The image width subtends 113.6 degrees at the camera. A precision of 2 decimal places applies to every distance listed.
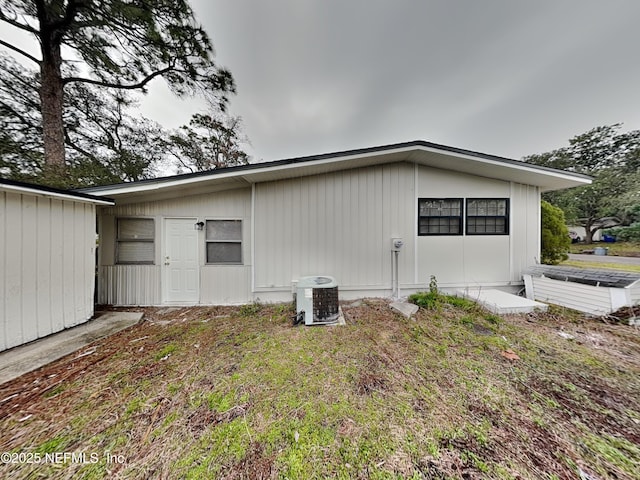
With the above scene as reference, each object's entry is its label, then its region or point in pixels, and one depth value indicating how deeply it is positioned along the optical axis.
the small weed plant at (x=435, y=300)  4.30
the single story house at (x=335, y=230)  4.57
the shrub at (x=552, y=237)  6.05
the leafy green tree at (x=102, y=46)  5.08
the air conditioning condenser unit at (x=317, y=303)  3.62
